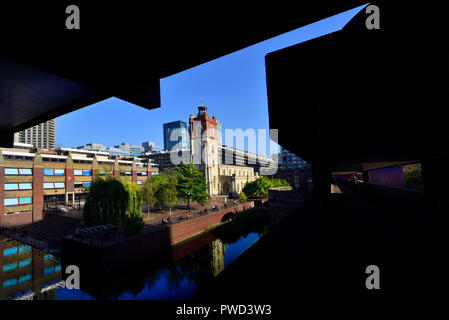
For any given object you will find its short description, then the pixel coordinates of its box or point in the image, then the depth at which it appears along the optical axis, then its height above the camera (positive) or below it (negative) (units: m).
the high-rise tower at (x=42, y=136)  139.00 +33.82
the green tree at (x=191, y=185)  39.53 -1.20
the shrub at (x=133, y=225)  22.09 -4.75
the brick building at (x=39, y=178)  33.31 +1.19
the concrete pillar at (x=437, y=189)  9.34 -0.97
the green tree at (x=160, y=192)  33.25 -1.95
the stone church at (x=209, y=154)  71.50 +8.32
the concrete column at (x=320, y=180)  18.19 -0.61
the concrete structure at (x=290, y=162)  115.94 +6.99
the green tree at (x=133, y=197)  24.73 -2.03
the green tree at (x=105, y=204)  23.81 -2.54
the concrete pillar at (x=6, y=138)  5.61 +1.31
